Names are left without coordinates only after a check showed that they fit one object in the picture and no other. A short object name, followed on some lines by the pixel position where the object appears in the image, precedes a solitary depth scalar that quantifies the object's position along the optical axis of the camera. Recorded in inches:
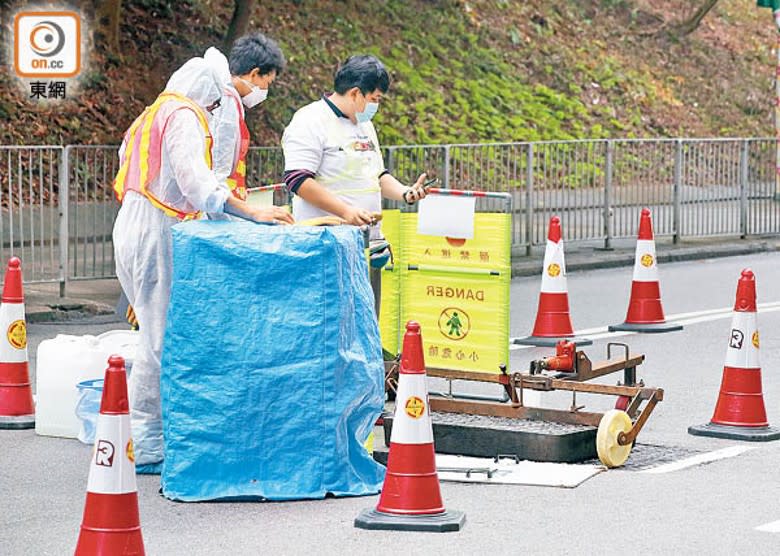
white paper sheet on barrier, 518.2
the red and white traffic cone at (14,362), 486.4
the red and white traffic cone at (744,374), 467.0
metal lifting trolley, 419.7
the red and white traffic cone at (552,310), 637.1
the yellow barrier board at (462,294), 512.0
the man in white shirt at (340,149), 471.3
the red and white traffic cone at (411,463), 356.2
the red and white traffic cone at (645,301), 689.1
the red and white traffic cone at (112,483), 308.7
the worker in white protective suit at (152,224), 417.8
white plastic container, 460.0
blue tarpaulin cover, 381.9
